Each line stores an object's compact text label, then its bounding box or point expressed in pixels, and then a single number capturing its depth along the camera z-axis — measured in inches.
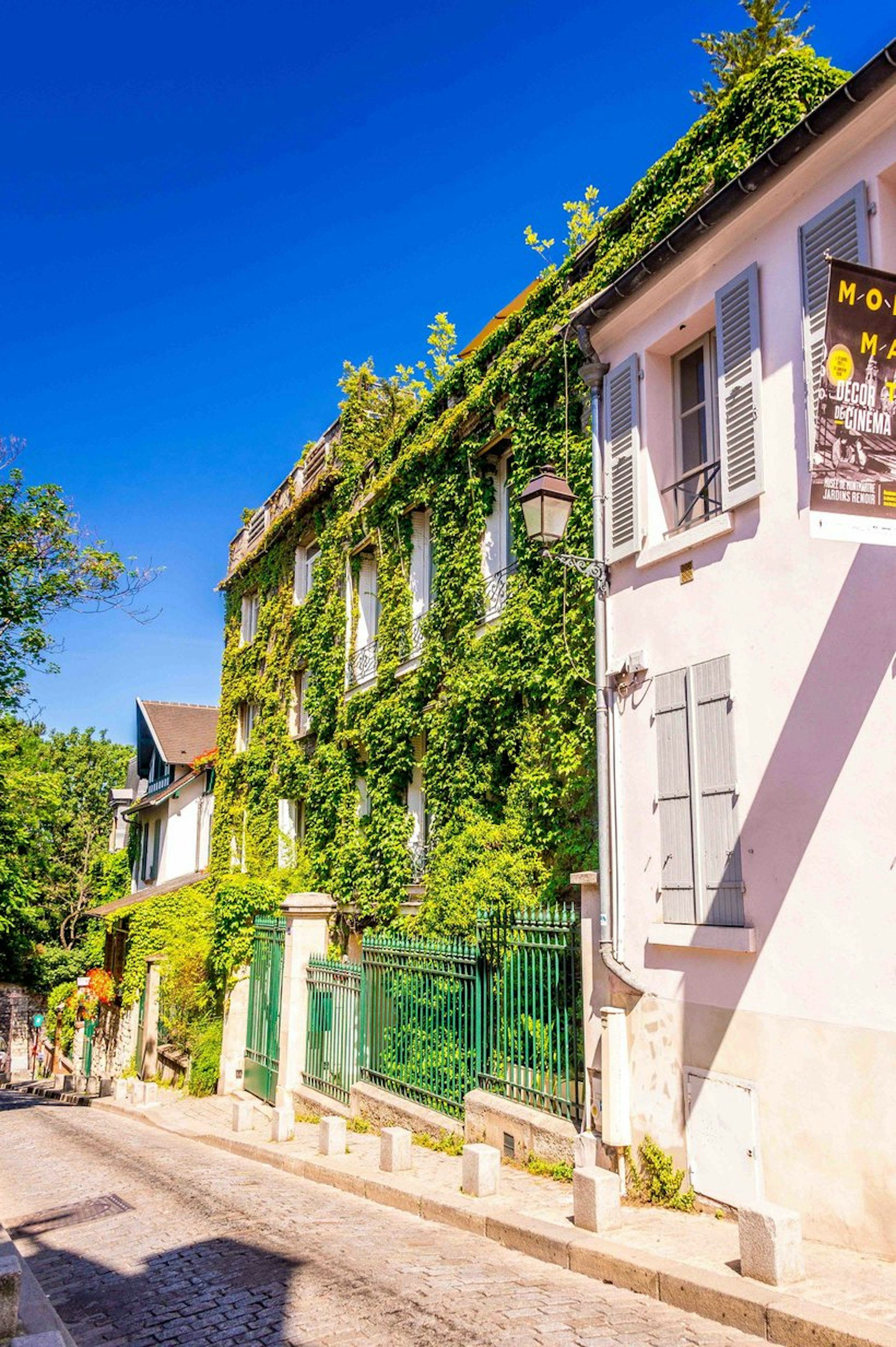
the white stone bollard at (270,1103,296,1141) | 455.5
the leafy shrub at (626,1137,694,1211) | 288.8
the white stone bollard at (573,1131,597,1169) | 318.3
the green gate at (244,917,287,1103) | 604.1
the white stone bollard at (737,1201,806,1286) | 211.2
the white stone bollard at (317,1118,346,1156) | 402.3
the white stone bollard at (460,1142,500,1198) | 312.7
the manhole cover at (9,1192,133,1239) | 336.8
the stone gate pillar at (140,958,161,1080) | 933.8
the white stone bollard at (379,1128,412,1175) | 358.3
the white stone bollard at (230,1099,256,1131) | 509.7
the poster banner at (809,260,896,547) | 228.1
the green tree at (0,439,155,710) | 781.9
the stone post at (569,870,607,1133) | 326.0
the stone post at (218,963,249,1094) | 655.8
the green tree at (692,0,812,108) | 711.1
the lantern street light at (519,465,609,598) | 333.1
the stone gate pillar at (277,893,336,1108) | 545.6
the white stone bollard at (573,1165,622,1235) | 265.4
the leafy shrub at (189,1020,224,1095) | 700.7
